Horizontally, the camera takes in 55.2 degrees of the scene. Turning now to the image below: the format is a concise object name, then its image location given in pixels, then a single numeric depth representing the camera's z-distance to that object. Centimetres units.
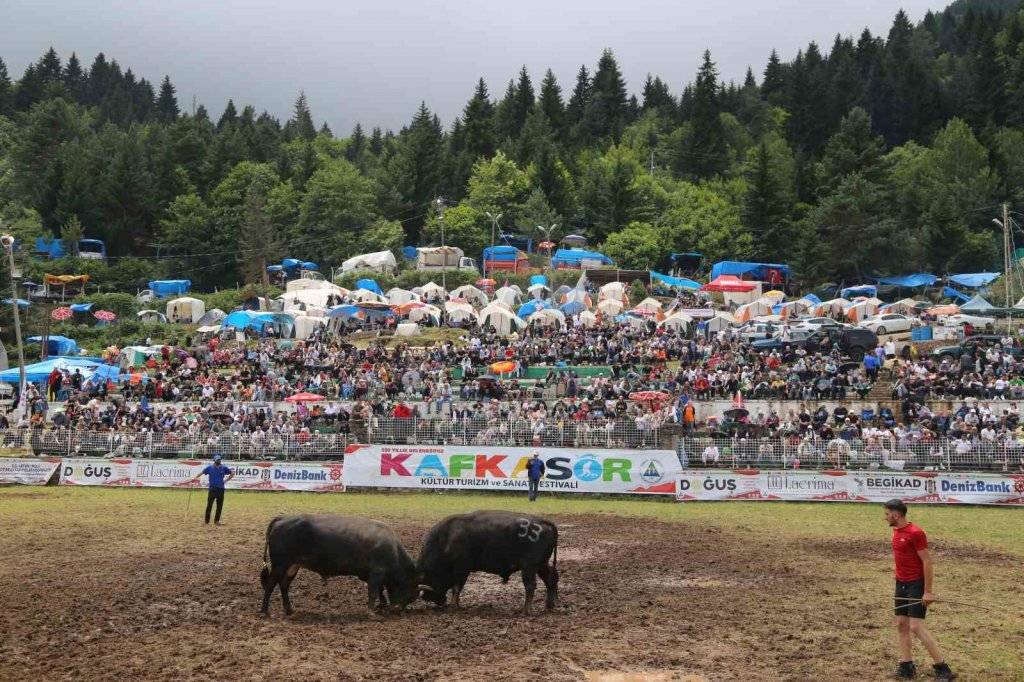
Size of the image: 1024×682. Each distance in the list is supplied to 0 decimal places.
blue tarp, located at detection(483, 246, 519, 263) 10094
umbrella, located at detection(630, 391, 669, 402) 4200
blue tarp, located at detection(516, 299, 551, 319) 7231
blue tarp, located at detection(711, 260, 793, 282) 9562
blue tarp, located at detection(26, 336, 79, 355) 7156
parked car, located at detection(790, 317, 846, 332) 5662
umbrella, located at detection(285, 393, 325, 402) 4350
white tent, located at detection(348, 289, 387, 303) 7906
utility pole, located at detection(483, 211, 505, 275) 10271
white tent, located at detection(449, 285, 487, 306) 8350
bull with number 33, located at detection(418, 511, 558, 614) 1529
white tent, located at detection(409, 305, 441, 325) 7250
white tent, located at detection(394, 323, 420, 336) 6856
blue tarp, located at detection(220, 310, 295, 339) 7088
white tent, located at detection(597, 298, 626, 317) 7711
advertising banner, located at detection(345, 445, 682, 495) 3194
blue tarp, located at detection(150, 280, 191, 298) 10112
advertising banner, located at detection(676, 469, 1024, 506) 2953
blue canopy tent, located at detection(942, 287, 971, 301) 8190
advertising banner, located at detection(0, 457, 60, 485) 3453
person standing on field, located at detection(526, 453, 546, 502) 3008
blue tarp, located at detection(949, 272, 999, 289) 8631
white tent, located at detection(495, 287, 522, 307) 8119
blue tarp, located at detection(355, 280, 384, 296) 9018
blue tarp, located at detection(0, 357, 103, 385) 5125
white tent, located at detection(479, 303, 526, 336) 6906
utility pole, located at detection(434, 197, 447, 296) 9316
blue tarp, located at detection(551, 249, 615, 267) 9919
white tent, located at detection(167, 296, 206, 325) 8631
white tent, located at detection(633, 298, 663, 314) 7038
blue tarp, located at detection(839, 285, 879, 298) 8288
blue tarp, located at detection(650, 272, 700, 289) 9150
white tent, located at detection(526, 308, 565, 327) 6731
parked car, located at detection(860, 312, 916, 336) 6225
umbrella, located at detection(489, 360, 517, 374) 5141
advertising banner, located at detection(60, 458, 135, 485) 3416
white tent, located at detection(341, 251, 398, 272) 10044
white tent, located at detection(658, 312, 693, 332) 6644
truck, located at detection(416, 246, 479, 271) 10012
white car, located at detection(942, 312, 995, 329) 6109
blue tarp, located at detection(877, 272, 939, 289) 9062
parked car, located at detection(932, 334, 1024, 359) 4916
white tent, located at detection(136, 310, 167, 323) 8438
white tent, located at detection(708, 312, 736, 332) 6700
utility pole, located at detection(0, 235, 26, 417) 4612
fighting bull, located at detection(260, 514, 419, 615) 1488
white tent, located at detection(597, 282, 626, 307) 8188
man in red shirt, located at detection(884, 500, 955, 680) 1152
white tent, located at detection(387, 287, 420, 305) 8244
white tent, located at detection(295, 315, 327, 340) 7181
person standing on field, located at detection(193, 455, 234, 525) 2398
